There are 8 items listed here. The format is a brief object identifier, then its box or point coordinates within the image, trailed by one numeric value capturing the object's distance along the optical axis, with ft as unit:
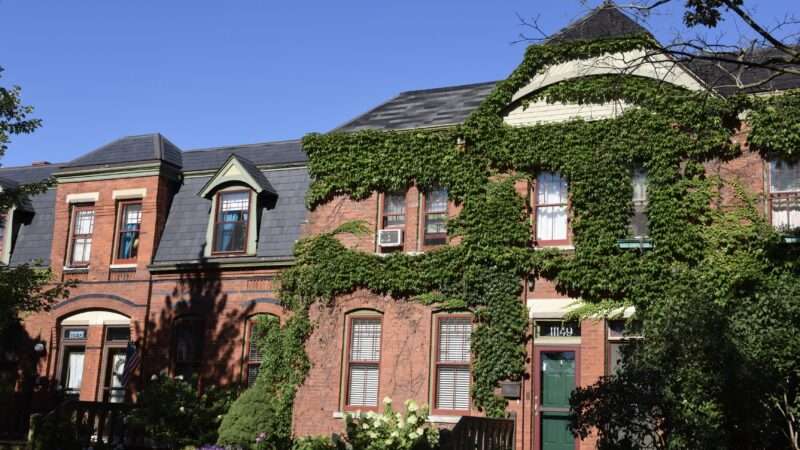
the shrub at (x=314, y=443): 61.36
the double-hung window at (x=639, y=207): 59.98
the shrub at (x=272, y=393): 63.98
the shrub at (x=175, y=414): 66.59
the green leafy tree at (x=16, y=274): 67.87
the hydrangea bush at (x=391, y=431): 55.52
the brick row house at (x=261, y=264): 60.90
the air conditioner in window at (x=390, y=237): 66.64
